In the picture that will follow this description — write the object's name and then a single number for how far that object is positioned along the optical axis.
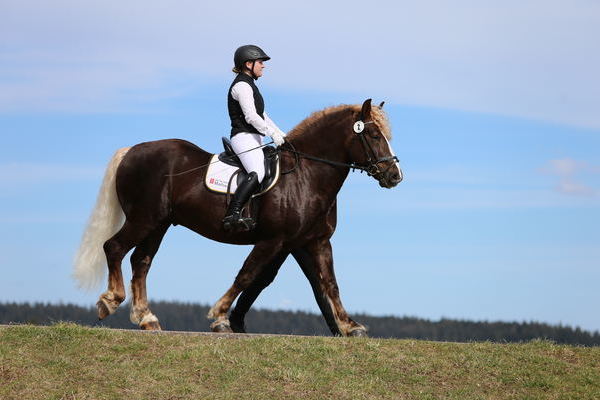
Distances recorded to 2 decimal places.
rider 12.95
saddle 13.16
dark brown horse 13.05
